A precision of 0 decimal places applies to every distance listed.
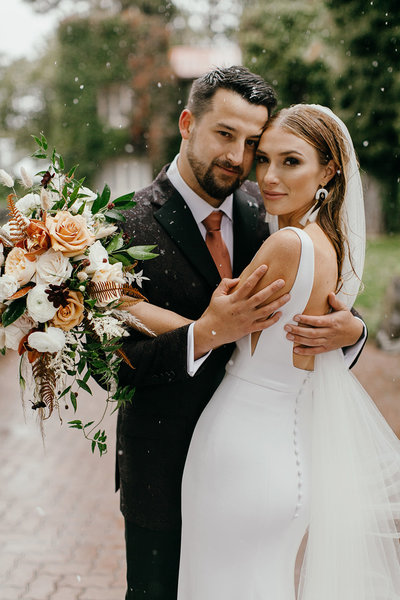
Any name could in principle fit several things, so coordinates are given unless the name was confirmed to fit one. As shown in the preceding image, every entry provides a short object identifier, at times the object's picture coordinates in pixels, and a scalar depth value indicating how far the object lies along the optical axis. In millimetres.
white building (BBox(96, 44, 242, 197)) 27000
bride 2357
